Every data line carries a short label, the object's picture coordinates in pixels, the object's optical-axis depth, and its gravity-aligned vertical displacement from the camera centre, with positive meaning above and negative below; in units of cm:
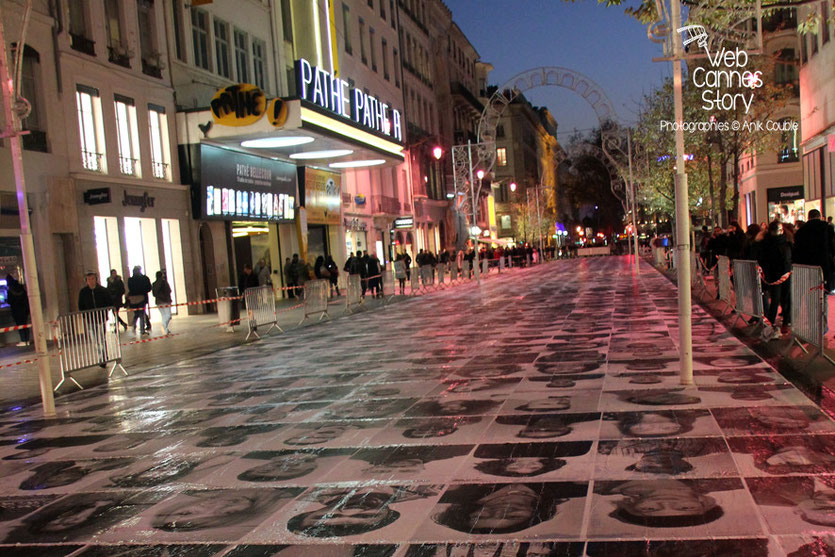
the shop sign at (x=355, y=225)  4078 +91
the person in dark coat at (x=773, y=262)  1191 -80
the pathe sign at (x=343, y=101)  2683 +559
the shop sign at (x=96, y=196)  2078 +173
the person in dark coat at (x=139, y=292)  2061 -93
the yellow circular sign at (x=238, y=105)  2466 +468
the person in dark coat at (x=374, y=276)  3064 -144
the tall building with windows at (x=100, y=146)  1956 +326
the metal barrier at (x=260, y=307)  1853 -144
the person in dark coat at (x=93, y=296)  1730 -81
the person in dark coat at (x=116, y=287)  2049 -76
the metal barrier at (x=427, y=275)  3419 -176
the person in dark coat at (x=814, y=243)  1305 -59
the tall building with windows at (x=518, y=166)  8631 +868
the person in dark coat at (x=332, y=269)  3183 -114
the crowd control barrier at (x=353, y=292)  2547 -169
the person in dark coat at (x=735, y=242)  1919 -72
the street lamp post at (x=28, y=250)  995 +20
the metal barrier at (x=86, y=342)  1262 -140
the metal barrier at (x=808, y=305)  914 -121
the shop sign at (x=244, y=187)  2669 +241
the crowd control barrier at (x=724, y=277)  1639 -139
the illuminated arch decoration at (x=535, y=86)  3697 +594
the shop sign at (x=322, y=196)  3516 +229
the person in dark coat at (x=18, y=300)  1816 -81
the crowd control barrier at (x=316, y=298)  2264 -158
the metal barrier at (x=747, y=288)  1246 -130
